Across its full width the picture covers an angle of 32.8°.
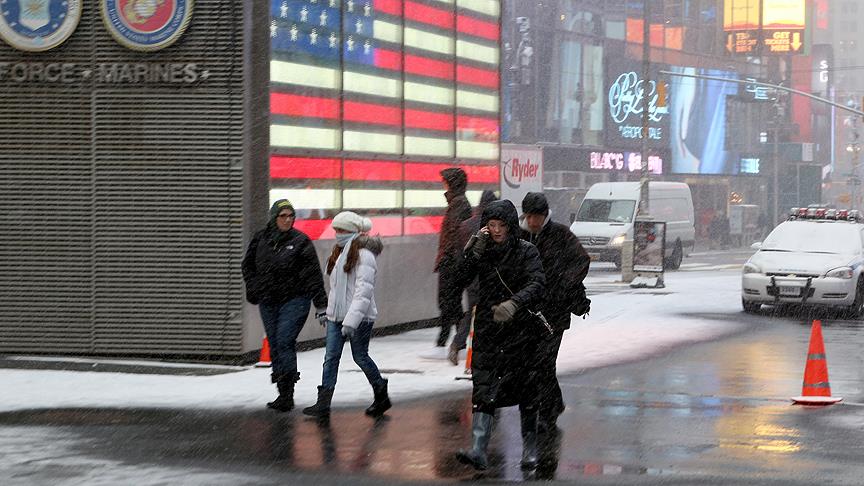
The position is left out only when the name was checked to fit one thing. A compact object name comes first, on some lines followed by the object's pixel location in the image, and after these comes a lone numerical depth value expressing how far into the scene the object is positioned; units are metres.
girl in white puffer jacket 11.92
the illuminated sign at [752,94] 84.25
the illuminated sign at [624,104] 68.38
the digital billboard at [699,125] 77.31
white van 39.75
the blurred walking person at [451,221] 15.23
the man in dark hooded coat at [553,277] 10.65
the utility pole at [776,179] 77.46
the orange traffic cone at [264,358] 15.18
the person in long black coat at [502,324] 9.37
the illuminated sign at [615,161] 66.06
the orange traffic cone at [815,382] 12.92
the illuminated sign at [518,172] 34.16
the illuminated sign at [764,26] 87.06
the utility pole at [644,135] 35.97
